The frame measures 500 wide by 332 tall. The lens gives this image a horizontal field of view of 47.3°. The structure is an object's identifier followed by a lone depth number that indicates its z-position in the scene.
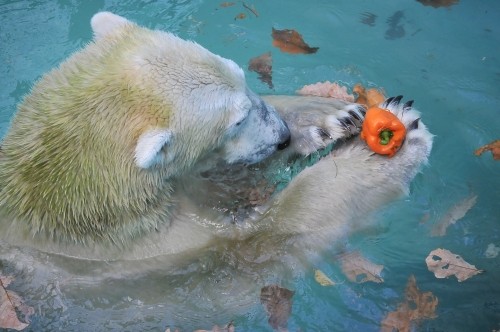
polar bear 3.31
